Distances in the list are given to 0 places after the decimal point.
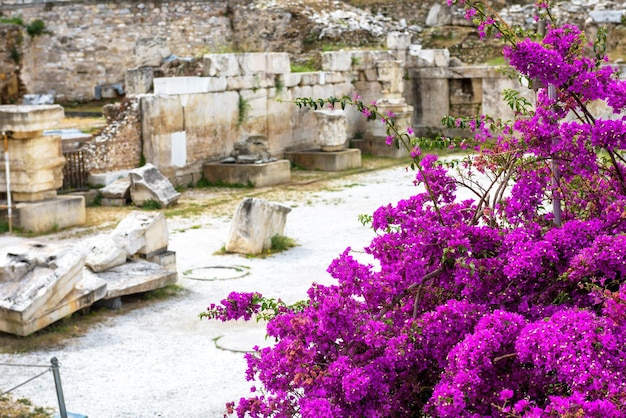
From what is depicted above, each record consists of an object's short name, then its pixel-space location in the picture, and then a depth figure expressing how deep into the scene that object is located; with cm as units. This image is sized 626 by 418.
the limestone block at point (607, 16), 2280
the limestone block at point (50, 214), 1224
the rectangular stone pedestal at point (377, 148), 1973
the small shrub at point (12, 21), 2419
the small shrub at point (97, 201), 1433
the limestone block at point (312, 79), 1895
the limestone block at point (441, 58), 2159
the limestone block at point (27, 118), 1199
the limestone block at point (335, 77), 1962
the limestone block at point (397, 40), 2139
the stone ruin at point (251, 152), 1634
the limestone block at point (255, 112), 1745
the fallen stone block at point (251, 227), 1097
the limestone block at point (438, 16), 2422
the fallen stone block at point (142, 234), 955
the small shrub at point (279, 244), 1121
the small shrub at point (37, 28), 2444
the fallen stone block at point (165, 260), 987
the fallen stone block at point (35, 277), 772
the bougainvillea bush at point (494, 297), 347
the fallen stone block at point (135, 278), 873
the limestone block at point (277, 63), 1788
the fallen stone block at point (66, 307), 773
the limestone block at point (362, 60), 2044
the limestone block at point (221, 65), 1652
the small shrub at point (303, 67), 1945
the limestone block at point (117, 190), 1426
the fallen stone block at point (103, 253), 902
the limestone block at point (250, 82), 1709
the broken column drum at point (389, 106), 1981
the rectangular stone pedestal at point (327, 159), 1781
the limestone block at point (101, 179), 1463
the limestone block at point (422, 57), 2161
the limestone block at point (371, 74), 2050
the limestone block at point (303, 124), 1886
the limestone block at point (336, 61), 1980
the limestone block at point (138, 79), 1630
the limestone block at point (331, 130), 1795
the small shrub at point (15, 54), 2377
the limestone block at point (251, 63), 1725
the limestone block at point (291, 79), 1838
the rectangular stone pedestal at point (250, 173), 1594
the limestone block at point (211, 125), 1627
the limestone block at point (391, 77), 2000
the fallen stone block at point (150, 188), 1408
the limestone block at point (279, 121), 1809
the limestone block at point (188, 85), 1576
